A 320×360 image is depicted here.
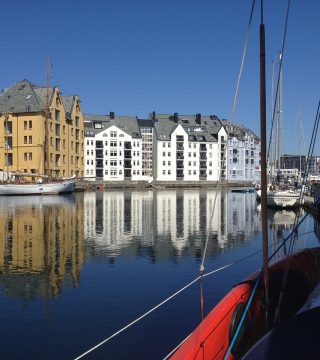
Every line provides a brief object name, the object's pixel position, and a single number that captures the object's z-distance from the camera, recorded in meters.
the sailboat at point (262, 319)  6.11
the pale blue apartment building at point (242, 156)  161.50
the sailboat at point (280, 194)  51.19
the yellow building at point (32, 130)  102.88
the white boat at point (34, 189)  85.31
